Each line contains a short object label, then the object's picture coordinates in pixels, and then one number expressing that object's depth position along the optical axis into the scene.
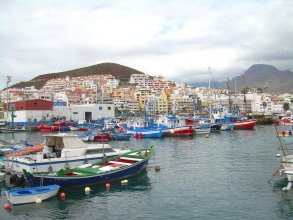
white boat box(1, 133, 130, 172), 17.81
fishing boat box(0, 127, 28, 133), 64.00
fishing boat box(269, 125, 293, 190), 15.47
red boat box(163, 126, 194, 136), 47.81
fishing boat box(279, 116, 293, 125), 68.44
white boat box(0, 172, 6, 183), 18.48
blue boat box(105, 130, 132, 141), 43.62
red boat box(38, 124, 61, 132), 61.98
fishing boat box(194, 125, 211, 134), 50.44
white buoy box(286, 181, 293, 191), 15.43
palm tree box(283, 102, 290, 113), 124.98
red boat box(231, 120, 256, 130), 60.02
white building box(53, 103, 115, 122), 79.26
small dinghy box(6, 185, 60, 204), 14.30
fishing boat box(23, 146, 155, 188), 15.66
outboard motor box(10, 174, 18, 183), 18.16
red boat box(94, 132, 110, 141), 41.79
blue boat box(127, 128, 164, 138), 46.28
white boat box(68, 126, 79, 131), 64.12
